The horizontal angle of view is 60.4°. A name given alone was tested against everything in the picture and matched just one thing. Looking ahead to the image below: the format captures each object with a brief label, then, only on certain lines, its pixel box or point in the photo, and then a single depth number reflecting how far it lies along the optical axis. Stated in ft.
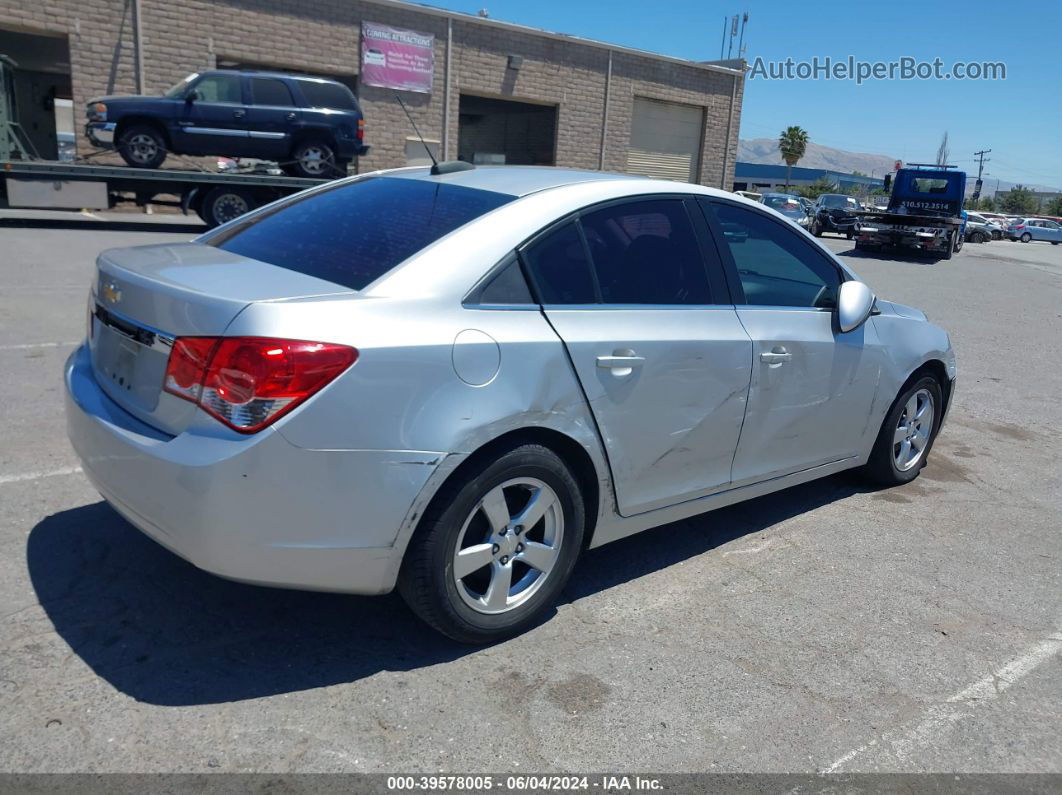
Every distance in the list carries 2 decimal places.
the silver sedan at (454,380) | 8.95
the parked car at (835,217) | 110.83
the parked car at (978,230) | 150.92
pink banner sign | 81.76
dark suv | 55.88
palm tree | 252.62
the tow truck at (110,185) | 51.70
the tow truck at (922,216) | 79.46
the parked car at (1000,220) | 170.81
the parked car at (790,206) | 101.48
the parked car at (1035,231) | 172.04
